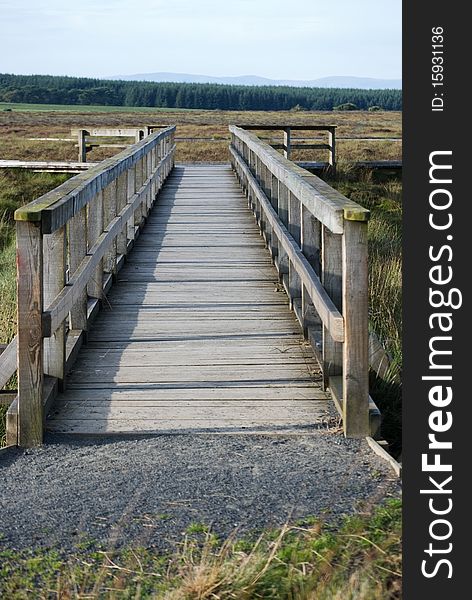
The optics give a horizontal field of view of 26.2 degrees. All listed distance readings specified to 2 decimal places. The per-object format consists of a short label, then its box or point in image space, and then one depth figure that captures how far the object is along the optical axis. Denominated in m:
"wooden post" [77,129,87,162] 24.38
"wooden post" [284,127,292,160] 23.75
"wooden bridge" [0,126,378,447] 4.61
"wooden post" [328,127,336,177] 24.32
